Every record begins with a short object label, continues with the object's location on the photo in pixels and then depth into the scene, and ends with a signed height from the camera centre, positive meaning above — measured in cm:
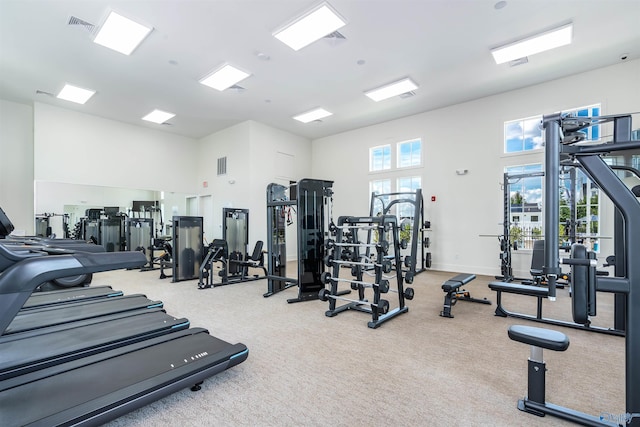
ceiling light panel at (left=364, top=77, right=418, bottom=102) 580 +253
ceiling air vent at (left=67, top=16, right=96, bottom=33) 396 +262
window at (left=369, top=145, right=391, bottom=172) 807 +152
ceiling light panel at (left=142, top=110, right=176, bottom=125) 735 +251
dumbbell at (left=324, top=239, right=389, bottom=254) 341 -39
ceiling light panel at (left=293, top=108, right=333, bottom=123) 731 +251
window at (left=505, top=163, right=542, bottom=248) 598 +12
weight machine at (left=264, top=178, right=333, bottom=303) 448 -39
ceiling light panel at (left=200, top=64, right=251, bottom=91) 531 +256
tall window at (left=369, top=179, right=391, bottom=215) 803 +68
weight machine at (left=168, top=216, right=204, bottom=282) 584 -71
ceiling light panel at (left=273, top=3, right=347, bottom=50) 384 +259
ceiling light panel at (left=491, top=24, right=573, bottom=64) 425 +257
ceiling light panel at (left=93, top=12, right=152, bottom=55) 401 +259
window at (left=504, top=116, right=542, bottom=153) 599 +159
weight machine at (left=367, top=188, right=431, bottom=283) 573 -29
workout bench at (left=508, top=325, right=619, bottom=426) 170 -102
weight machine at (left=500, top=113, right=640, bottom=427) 148 -29
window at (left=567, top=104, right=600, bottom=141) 538 +182
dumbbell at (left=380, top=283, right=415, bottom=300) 356 -100
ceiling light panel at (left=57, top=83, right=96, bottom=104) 604 +256
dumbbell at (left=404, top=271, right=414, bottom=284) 399 -89
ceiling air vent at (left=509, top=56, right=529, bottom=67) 501 +260
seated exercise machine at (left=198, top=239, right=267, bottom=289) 540 -100
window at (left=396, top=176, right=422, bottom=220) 752 +64
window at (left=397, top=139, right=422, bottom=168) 752 +153
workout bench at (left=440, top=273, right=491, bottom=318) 366 -112
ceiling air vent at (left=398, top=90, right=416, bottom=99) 627 +255
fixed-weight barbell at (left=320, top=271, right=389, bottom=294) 326 -84
